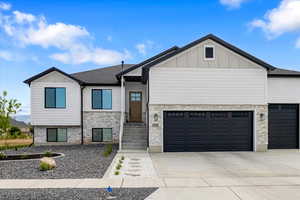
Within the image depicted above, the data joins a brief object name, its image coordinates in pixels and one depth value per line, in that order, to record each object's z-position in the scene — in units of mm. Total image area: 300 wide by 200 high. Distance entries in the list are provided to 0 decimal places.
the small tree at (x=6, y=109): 12133
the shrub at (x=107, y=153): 11615
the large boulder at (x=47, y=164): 8391
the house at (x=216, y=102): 12805
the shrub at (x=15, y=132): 22438
